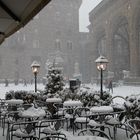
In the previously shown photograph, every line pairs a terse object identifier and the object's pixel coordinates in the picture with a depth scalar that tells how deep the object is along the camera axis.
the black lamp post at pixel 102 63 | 8.99
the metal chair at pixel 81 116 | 5.68
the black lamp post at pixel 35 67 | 11.40
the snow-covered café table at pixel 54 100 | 7.30
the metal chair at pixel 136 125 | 5.19
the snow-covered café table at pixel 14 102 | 6.55
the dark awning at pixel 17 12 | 2.78
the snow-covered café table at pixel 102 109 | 5.22
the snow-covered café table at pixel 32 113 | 4.80
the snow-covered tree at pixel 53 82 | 10.42
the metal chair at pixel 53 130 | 4.24
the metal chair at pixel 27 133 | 4.20
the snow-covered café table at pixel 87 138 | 2.56
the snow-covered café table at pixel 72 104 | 6.35
